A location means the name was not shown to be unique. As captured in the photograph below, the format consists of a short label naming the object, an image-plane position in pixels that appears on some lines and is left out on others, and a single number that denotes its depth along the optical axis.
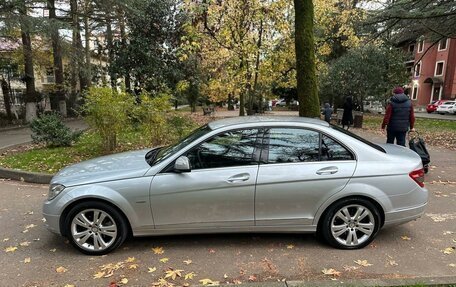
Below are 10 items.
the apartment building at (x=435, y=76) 46.31
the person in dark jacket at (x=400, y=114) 7.59
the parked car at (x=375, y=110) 35.42
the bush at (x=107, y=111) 8.25
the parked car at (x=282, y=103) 56.42
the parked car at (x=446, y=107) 37.19
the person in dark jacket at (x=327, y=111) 17.55
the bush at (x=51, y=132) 9.91
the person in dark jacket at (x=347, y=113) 16.26
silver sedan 3.96
